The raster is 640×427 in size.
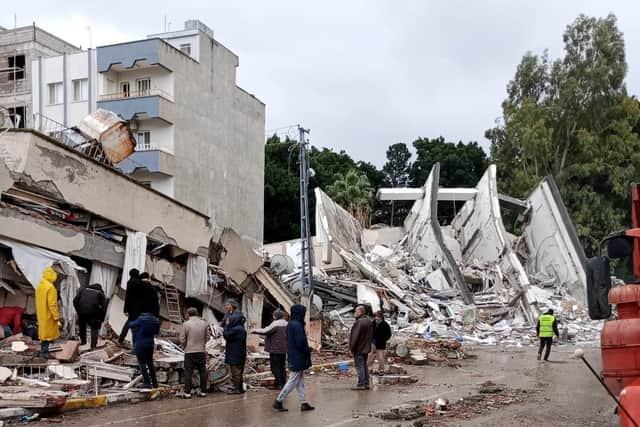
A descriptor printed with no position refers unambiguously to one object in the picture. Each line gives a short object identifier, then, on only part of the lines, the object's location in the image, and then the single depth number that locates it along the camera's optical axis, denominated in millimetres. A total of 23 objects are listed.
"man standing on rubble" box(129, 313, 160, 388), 11547
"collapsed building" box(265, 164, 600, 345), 28284
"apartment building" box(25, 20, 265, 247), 35969
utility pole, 21500
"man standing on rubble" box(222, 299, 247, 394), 12156
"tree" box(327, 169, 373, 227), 51531
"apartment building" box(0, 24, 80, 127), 39750
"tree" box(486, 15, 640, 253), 45500
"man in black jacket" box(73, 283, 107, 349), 13727
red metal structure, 6812
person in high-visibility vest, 18969
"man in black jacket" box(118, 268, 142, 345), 13450
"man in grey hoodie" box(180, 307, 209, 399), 11828
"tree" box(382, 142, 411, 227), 70062
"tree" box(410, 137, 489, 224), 59812
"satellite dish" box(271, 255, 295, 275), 24766
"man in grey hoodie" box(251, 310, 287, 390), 12188
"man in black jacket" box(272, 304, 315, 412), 10484
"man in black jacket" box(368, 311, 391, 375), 15180
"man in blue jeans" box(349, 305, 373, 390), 13320
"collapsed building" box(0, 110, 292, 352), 14641
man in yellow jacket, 12234
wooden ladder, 17906
